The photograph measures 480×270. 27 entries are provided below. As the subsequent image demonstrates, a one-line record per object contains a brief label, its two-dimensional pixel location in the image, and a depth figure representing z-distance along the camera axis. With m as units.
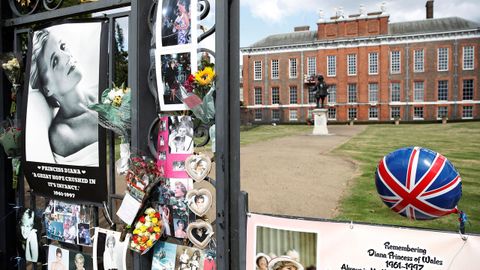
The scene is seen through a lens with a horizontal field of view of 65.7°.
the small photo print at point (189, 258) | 2.98
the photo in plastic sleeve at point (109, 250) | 3.24
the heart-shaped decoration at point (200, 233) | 2.88
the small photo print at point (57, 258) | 3.66
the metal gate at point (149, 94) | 2.77
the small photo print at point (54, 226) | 3.67
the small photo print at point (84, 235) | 3.53
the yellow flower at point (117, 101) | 3.15
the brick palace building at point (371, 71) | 48.62
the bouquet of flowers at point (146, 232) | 2.99
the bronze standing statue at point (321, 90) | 31.19
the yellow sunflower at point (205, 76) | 2.75
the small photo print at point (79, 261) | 3.53
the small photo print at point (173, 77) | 3.01
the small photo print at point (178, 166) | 3.00
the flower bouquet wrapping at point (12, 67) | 3.82
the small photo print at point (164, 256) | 3.08
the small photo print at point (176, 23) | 2.98
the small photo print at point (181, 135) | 2.99
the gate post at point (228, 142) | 2.76
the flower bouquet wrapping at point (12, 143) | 3.88
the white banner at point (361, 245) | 2.19
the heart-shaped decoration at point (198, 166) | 2.83
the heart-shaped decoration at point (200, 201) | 2.85
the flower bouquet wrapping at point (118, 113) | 3.15
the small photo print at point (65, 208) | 3.58
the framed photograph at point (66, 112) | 3.36
